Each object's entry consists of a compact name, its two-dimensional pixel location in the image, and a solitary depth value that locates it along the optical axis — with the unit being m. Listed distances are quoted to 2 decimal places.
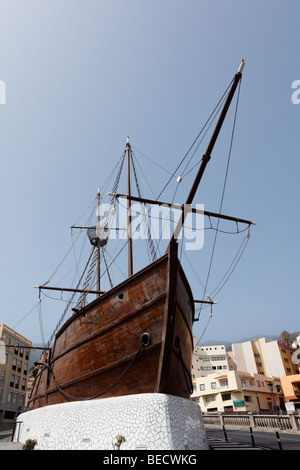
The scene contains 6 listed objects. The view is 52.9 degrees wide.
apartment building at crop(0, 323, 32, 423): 37.78
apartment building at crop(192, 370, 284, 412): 37.44
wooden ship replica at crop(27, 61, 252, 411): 8.12
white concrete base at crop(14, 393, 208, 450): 6.95
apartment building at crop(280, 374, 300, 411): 35.85
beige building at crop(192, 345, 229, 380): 50.84
